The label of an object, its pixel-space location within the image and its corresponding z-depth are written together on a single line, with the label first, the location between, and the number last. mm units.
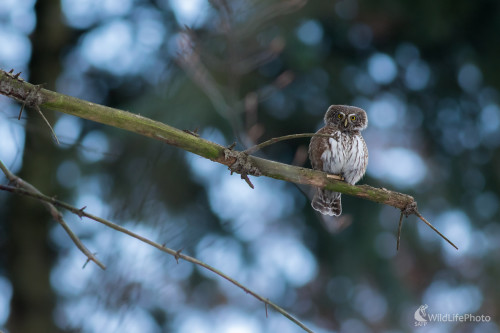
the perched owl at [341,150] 7242
